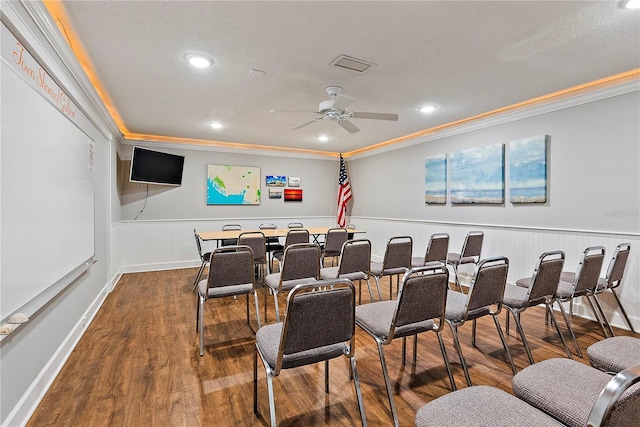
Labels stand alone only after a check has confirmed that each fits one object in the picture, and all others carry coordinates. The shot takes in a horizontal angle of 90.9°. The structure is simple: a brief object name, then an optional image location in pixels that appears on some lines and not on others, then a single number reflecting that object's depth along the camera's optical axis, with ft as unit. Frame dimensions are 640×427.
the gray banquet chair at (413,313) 5.86
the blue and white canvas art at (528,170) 12.67
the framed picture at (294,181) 23.94
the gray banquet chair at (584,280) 8.64
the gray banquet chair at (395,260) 11.39
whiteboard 5.25
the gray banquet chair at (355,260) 10.57
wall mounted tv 17.79
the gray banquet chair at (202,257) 14.37
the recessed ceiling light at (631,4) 6.51
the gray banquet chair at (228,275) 8.59
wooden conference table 14.94
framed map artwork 21.07
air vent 8.95
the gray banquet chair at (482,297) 6.74
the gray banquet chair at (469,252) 13.58
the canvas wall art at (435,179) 17.07
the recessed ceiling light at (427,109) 13.26
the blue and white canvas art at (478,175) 14.34
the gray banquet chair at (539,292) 7.71
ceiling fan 10.58
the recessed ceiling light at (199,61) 8.82
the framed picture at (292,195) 23.78
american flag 23.08
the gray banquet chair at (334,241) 14.19
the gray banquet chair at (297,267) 9.55
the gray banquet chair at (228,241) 16.62
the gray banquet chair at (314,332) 4.92
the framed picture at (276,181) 22.97
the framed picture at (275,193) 23.13
